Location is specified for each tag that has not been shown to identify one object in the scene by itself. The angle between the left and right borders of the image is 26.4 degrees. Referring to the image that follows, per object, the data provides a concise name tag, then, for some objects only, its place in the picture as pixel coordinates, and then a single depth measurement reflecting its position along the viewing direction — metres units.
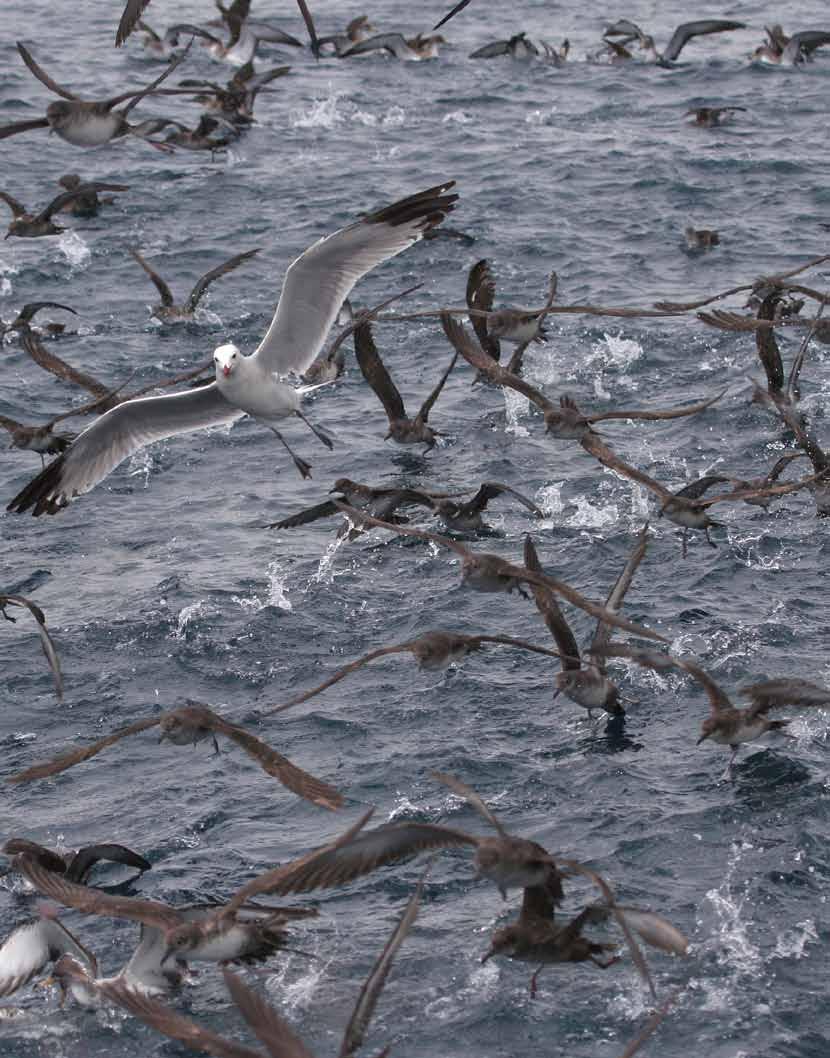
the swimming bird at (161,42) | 40.50
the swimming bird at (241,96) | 34.22
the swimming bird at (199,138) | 31.89
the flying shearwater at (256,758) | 11.77
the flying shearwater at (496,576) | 12.35
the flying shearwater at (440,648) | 13.87
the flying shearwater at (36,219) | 25.09
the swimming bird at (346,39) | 40.16
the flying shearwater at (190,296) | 23.87
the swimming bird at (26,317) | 22.80
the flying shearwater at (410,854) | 11.04
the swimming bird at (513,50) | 39.00
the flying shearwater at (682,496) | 15.29
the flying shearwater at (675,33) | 38.81
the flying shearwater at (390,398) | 20.38
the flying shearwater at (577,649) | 14.48
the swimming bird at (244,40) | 39.22
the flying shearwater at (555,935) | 11.23
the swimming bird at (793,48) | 38.00
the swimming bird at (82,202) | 28.98
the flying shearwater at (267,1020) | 9.55
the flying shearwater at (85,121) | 21.39
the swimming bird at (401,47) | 38.88
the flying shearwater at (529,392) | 17.00
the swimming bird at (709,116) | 33.75
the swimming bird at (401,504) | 18.03
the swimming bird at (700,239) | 27.22
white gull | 14.63
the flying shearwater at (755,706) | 13.49
